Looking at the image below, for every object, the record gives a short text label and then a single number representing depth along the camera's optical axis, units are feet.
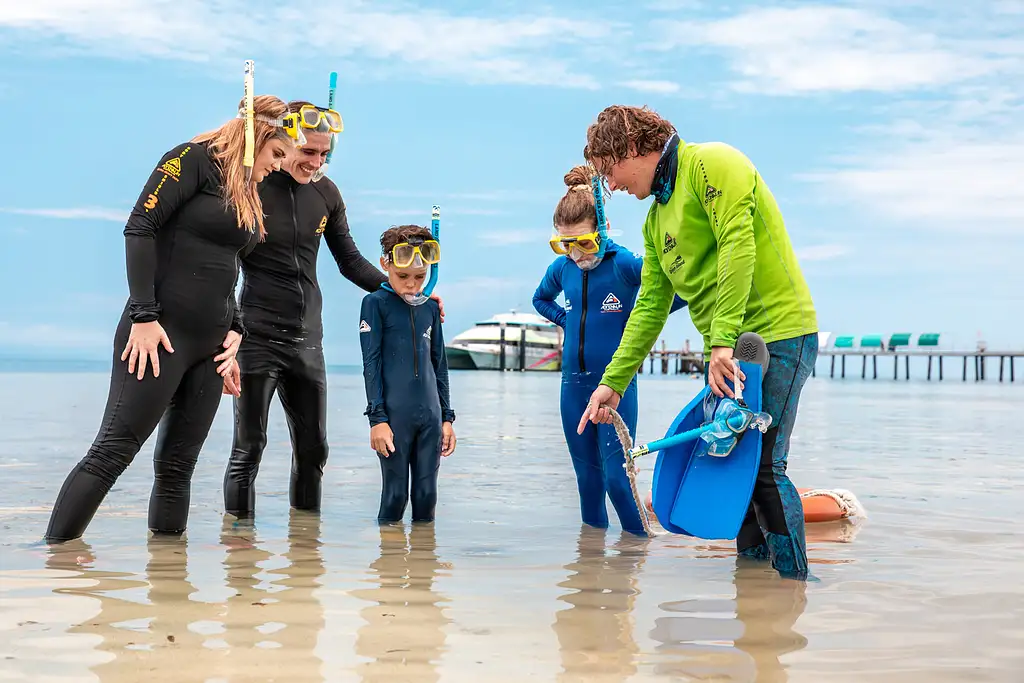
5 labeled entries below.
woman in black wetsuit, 13.97
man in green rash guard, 12.53
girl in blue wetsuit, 17.21
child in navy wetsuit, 17.93
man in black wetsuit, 17.66
